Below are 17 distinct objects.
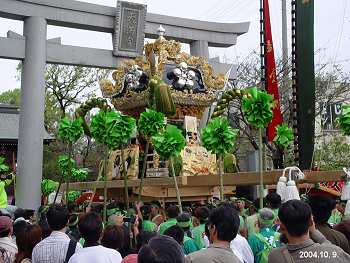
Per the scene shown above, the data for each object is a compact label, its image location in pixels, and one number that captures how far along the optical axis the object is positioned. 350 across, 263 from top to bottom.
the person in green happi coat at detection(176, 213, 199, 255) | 4.35
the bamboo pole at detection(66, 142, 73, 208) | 8.49
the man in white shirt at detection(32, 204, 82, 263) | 3.44
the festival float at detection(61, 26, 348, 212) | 7.03
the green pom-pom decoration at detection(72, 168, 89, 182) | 13.12
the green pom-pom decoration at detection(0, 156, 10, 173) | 8.73
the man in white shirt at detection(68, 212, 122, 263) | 3.15
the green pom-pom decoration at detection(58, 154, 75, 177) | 10.25
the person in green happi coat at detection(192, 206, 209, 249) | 4.49
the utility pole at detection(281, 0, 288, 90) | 18.85
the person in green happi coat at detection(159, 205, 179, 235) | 5.21
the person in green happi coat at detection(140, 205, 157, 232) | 6.88
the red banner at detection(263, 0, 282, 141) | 9.27
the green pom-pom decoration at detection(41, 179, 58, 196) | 13.40
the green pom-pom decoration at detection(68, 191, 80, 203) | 13.30
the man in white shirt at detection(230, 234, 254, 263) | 4.02
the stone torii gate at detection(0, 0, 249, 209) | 12.39
